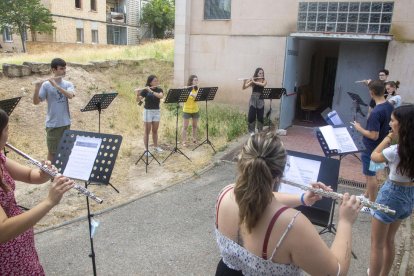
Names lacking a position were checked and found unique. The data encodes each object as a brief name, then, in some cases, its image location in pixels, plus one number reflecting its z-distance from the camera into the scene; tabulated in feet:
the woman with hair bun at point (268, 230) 5.40
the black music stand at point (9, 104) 17.01
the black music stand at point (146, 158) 23.33
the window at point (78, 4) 94.39
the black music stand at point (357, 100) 25.80
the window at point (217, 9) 35.78
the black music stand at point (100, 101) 20.97
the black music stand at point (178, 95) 22.77
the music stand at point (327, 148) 13.93
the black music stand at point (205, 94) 24.76
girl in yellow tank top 26.86
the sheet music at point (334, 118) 15.64
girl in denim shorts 9.10
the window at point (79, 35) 95.01
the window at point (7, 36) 87.77
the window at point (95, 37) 101.29
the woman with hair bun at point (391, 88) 23.67
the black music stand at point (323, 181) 9.62
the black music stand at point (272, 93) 27.53
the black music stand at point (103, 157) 9.61
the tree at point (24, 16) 76.24
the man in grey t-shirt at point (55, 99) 18.65
